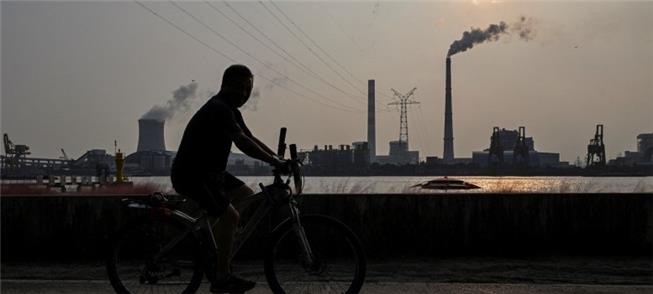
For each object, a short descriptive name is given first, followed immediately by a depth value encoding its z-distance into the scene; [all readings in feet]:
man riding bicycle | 15.72
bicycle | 15.97
